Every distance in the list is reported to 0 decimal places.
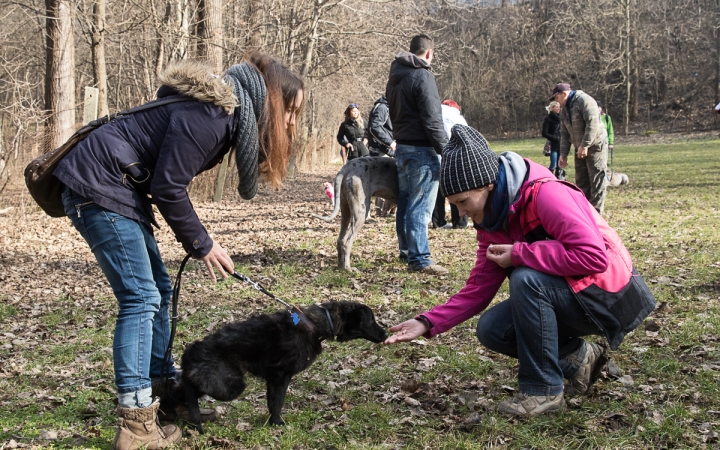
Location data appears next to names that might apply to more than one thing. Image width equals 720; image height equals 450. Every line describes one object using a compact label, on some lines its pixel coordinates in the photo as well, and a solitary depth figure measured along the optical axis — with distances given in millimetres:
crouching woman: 3234
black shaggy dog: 3506
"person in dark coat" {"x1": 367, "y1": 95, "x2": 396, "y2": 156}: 11484
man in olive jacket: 9945
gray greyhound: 7793
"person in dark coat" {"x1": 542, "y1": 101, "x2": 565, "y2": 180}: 16922
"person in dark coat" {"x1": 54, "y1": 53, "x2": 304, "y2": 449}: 2973
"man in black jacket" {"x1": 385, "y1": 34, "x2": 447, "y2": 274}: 7539
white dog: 15016
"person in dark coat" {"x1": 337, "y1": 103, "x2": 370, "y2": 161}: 15273
